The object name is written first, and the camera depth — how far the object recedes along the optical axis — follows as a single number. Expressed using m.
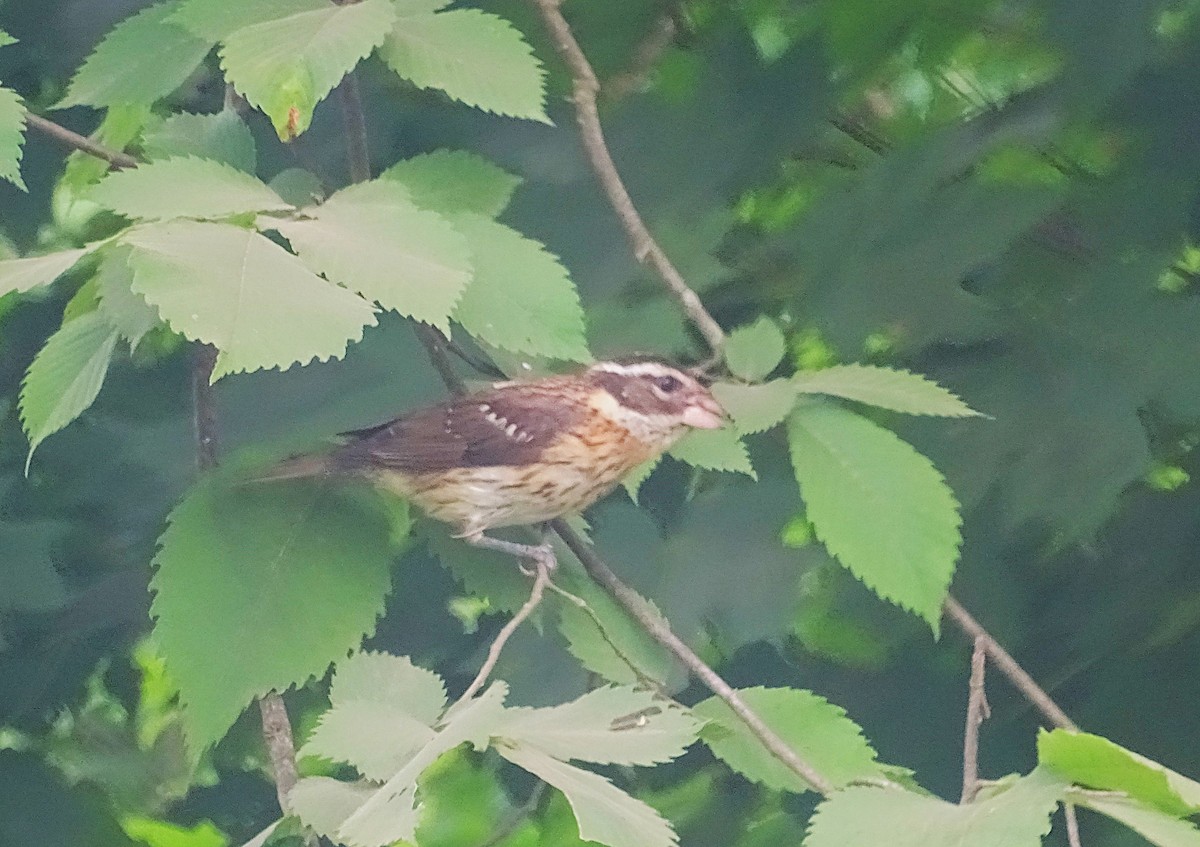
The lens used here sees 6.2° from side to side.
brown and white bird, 4.08
